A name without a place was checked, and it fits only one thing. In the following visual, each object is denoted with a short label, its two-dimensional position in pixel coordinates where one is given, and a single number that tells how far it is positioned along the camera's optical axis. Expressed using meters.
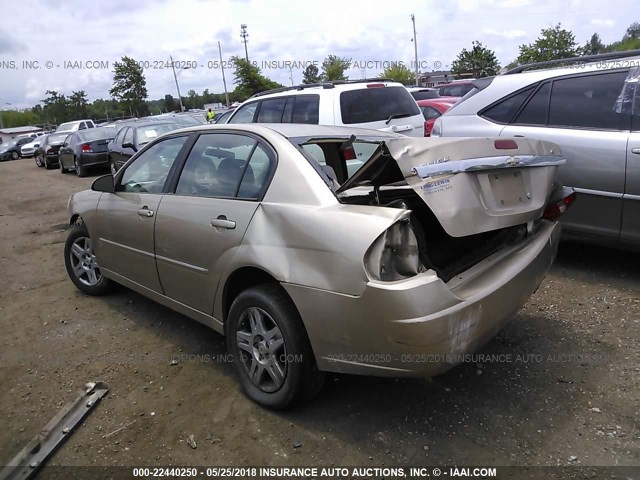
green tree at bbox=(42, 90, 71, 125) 70.12
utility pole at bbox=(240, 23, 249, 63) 54.67
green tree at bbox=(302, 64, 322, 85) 57.99
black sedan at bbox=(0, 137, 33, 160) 33.22
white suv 6.84
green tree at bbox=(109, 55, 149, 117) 50.56
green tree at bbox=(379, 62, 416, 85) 51.71
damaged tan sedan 2.45
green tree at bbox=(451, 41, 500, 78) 42.73
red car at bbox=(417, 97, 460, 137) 12.22
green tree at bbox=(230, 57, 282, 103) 39.81
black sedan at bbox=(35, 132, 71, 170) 20.52
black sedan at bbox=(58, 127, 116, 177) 15.87
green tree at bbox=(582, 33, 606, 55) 34.19
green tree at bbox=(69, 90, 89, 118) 70.25
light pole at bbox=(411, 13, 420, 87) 48.58
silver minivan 4.20
